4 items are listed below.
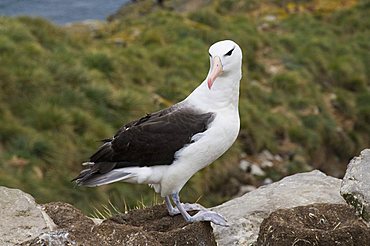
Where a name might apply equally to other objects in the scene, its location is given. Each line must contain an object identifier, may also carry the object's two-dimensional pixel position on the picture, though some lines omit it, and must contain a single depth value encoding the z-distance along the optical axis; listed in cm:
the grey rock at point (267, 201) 906
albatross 886
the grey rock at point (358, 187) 766
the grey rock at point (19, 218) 772
